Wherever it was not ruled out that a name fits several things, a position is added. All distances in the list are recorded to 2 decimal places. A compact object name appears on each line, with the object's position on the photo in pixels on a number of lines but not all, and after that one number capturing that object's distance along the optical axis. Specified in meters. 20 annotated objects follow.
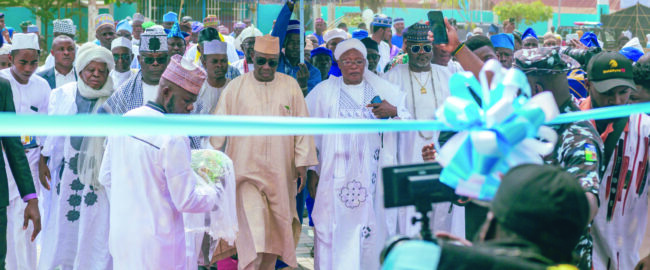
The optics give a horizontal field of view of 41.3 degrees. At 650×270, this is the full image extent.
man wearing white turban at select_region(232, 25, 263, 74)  8.85
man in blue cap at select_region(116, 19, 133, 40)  12.51
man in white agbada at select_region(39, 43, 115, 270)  7.15
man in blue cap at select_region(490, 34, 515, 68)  9.23
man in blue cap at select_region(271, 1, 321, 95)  8.30
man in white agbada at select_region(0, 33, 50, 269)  7.24
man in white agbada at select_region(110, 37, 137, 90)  8.26
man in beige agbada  7.07
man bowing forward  4.94
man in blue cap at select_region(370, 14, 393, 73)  12.56
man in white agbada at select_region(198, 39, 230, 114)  7.79
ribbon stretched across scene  2.53
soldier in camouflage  4.18
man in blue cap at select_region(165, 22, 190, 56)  8.80
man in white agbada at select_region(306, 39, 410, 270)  7.34
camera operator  2.26
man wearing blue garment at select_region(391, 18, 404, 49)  15.45
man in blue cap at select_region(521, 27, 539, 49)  11.73
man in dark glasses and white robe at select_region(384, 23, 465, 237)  7.59
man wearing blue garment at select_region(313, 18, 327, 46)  16.31
